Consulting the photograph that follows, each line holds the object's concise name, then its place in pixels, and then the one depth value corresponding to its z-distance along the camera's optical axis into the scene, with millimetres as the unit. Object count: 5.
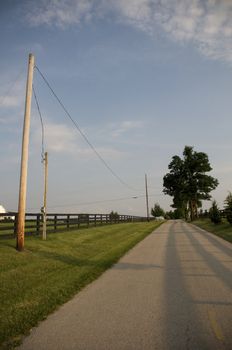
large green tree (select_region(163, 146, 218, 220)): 74375
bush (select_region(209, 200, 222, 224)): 40375
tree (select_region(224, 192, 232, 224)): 32922
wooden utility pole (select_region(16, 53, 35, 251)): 13867
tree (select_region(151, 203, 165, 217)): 135500
